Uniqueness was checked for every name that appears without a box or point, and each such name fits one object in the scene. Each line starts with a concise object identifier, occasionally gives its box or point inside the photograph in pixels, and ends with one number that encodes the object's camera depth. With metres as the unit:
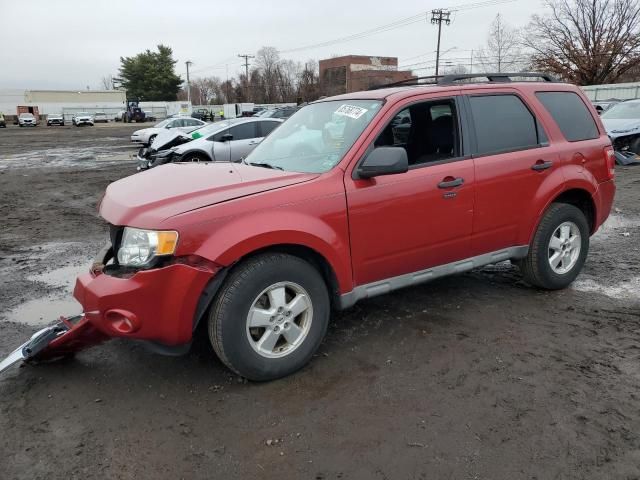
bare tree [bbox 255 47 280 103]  99.54
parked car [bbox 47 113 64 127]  62.19
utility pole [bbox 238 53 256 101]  98.20
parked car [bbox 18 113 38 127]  60.28
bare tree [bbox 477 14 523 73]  57.88
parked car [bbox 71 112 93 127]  60.28
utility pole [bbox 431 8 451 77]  58.47
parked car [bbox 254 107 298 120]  26.34
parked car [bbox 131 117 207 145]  26.92
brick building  95.25
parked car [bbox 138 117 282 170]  12.72
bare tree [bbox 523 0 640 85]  49.59
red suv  3.11
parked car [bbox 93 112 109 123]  71.56
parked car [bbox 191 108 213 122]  55.74
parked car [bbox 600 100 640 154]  14.91
